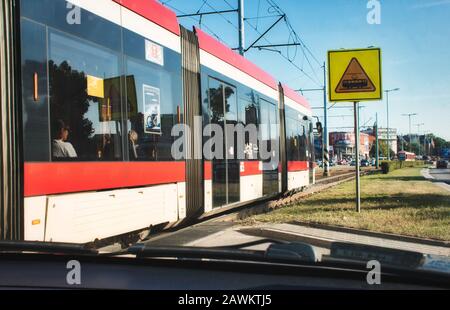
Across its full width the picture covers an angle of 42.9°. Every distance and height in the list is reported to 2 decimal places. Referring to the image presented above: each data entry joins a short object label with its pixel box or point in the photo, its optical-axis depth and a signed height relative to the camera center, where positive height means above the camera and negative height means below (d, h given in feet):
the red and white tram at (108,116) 17.85 +1.88
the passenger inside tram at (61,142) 19.15 +0.75
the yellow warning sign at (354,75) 39.06 +5.65
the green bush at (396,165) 146.41 -3.45
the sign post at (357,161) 39.16 -0.30
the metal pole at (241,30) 70.28 +16.08
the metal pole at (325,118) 146.72 +10.34
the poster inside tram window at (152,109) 25.75 +2.43
